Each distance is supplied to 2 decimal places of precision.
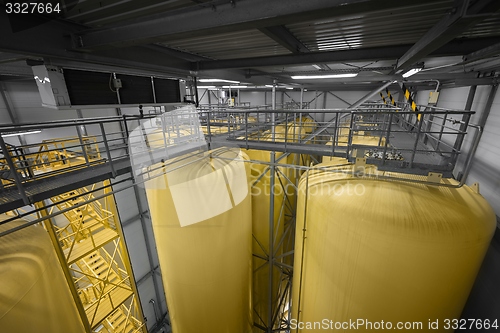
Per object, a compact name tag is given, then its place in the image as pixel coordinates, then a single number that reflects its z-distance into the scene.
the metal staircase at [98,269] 4.99
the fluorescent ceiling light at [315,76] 6.31
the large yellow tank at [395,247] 2.59
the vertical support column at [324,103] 16.58
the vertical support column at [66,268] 4.19
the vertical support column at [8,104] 6.73
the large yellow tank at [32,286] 2.23
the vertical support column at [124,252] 5.45
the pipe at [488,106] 5.01
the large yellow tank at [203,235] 3.79
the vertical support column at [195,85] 5.07
